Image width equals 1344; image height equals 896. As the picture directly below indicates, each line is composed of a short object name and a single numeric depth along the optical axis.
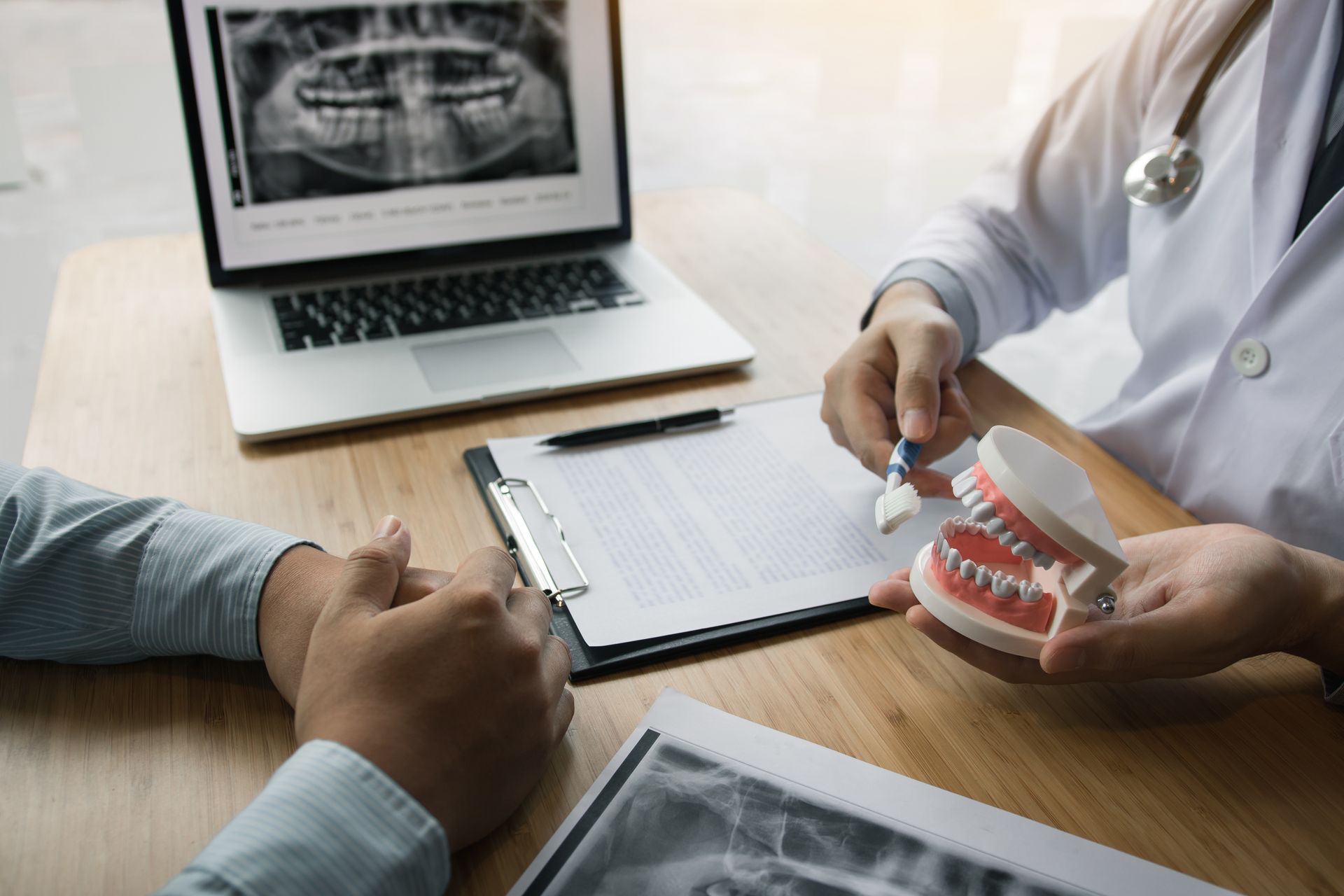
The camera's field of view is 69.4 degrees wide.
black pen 0.89
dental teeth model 0.55
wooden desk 0.54
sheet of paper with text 0.71
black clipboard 0.65
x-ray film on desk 0.51
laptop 1.02
